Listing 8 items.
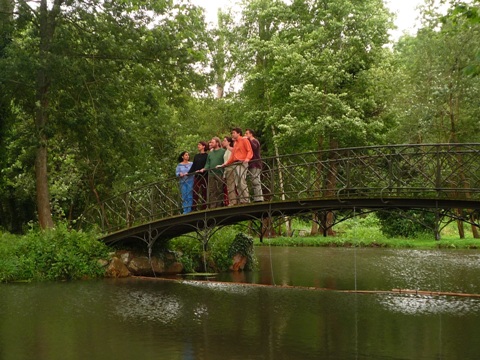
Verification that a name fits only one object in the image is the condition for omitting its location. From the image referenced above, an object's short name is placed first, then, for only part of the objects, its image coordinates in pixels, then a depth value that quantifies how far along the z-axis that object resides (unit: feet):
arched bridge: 43.50
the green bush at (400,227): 104.94
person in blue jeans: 55.57
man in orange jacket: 50.24
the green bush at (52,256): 53.78
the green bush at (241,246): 64.59
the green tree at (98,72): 58.75
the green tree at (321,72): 96.53
